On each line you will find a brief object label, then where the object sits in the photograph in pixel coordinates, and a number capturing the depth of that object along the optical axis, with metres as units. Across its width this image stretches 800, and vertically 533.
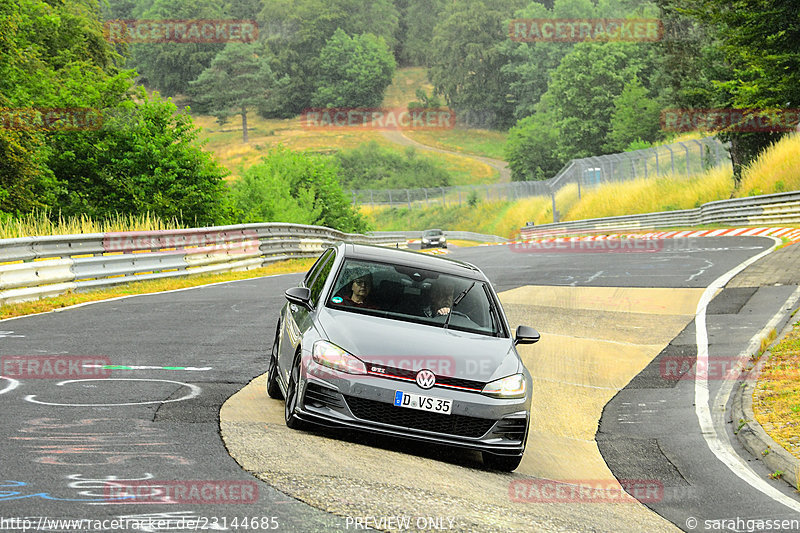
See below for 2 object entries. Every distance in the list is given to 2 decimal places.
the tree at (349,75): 176.12
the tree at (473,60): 174.38
